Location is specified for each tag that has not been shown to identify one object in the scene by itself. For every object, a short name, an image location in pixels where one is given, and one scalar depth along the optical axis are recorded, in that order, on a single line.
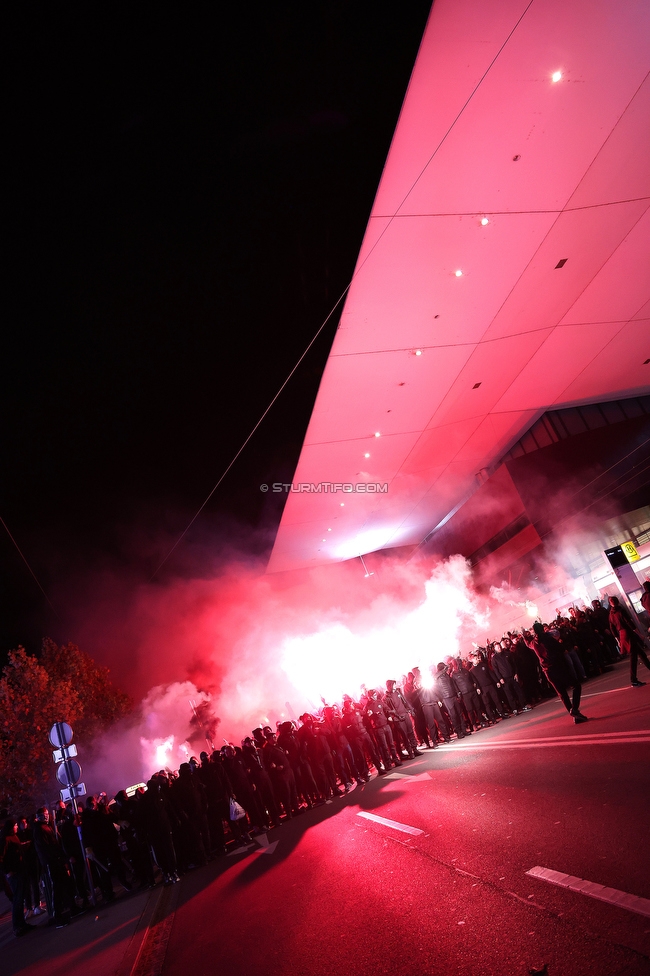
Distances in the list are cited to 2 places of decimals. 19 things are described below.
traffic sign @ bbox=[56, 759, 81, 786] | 10.79
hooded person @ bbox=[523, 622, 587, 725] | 7.94
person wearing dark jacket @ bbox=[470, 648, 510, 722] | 12.60
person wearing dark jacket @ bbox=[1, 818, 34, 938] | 9.37
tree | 20.70
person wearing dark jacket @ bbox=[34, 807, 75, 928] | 9.02
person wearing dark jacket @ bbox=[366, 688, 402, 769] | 11.76
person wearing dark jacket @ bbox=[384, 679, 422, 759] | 12.17
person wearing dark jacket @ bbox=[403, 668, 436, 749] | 12.84
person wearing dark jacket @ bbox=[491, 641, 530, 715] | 12.40
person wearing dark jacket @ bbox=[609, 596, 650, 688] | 8.97
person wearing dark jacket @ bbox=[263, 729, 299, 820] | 10.23
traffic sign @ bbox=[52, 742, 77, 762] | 11.11
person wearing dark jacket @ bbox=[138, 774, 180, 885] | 9.16
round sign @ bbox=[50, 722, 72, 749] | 11.05
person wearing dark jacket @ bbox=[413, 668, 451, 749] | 12.59
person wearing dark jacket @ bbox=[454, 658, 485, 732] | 12.73
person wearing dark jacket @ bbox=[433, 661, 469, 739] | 12.41
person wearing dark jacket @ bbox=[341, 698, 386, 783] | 11.34
